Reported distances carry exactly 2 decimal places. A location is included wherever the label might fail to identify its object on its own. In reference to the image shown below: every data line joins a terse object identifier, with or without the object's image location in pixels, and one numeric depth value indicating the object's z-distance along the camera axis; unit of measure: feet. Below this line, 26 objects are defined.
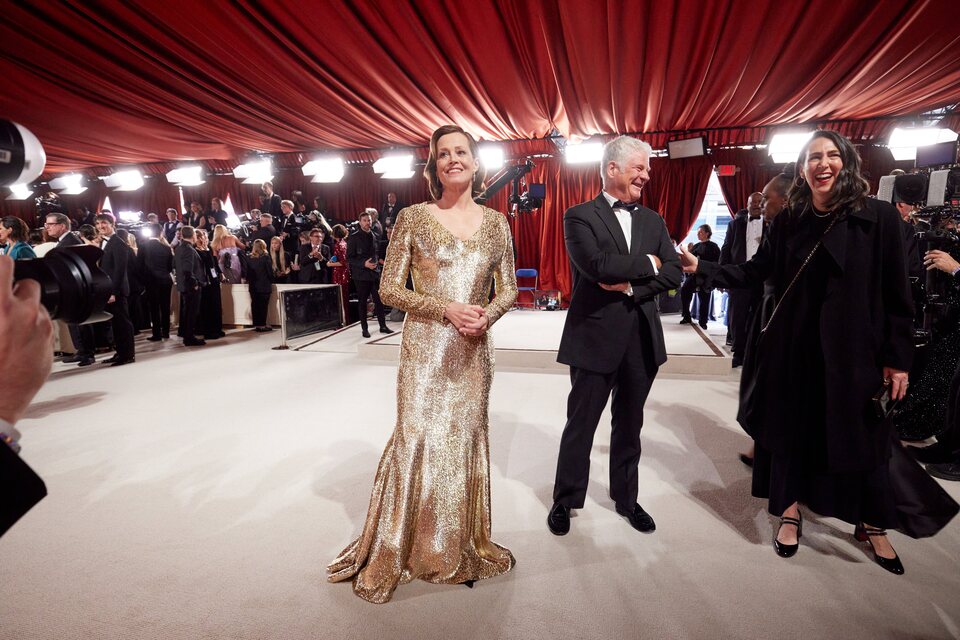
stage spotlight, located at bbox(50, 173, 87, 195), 42.88
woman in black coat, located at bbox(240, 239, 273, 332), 26.89
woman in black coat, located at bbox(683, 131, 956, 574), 5.97
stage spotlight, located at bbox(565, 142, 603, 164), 30.37
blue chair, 34.25
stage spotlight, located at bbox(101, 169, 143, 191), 41.09
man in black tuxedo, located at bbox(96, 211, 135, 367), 16.91
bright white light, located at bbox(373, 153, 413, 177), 33.32
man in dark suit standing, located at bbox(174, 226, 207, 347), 23.16
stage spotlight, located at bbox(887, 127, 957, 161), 25.75
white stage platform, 16.39
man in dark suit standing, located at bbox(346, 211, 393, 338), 23.13
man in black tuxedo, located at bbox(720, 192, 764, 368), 17.07
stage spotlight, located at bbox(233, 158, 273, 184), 35.91
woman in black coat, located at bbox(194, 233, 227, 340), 25.30
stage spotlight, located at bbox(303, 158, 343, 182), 35.14
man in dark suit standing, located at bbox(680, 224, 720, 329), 25.57
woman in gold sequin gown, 5.67
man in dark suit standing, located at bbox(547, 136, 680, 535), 6.53
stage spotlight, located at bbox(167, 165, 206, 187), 39.04
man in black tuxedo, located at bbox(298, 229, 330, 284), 28.09
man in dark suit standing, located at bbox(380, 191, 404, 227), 34.50
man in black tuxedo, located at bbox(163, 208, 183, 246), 37.08
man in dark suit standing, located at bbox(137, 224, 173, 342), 24.13
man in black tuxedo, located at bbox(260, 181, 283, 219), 33.91
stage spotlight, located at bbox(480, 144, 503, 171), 31.81
